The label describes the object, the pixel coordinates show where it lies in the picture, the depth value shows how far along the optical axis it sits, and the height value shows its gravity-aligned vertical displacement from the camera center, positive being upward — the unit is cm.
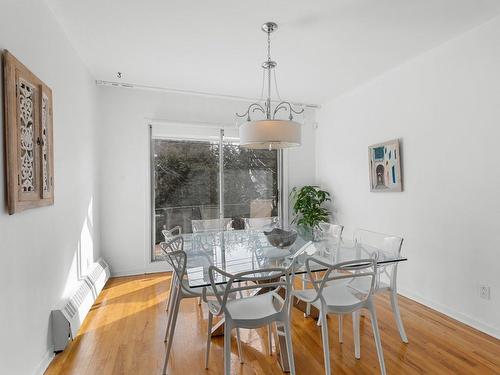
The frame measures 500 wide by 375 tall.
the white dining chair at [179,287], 206 -75
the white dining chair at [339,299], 184 -80
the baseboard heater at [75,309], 229 -107
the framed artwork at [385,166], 345 +24
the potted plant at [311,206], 460 -31
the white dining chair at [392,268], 240 -68
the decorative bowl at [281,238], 265 -47
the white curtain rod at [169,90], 395 +141
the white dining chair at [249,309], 169 -81
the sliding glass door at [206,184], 439 +5
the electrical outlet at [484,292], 256 -95
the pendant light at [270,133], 218 +41
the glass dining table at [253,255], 210 -58
